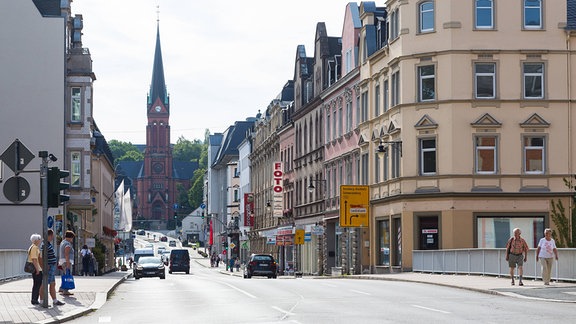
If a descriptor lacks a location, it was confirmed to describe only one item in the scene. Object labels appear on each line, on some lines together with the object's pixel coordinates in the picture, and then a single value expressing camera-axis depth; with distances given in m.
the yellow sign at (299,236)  72.62
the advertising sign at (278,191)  87.19
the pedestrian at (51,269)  24.05
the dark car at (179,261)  82.06
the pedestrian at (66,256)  27.70
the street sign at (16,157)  20.64
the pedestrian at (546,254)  31.89
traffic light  22.19
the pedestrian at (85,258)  55.19
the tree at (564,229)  37.00
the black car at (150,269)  63.72
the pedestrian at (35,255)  23.45
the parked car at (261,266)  61.41
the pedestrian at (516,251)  32.59
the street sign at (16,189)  20.03
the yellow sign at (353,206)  55.72
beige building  49.41
